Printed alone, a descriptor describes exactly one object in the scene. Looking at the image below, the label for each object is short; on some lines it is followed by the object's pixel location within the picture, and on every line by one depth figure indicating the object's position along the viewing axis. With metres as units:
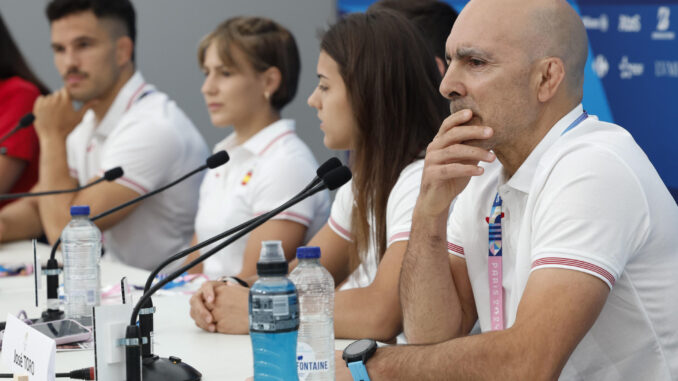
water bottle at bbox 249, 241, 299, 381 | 3.83
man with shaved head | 3.98
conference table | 4.18
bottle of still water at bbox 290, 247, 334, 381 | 4.00
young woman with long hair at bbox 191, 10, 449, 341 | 4.48
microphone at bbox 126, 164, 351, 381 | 3.95
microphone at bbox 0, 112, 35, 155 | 5.09
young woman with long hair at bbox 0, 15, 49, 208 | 5.81
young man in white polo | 5.51
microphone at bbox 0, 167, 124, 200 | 4.63
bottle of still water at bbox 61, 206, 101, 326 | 4.50
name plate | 3.97
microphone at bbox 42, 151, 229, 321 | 4.46
